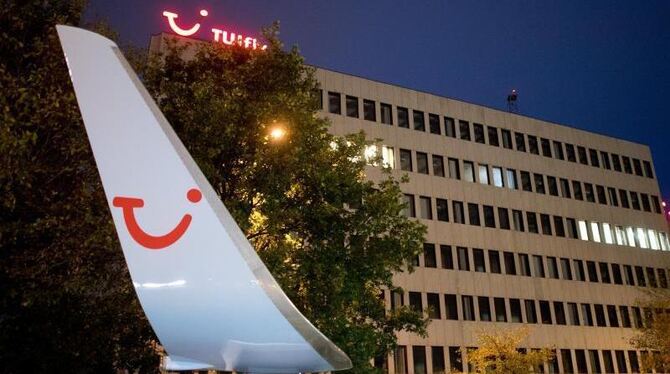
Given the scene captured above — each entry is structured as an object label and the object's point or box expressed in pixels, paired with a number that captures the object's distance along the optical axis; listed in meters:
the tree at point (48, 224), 11.82
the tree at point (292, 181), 16.77
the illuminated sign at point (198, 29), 42.31
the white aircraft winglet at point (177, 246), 6.25
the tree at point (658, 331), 41.66
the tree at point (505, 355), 35.31
